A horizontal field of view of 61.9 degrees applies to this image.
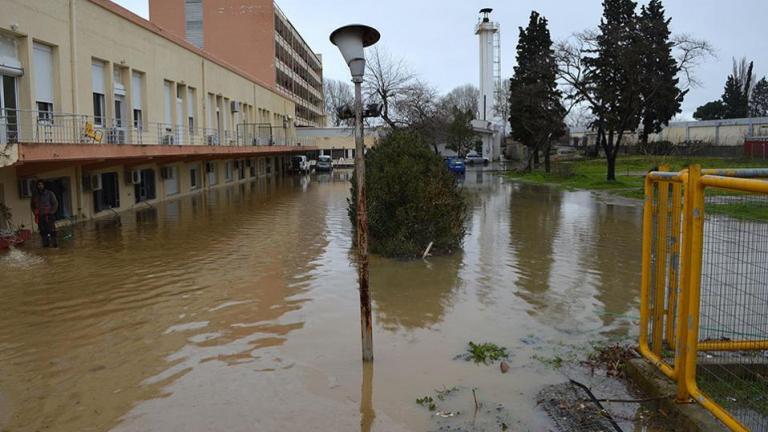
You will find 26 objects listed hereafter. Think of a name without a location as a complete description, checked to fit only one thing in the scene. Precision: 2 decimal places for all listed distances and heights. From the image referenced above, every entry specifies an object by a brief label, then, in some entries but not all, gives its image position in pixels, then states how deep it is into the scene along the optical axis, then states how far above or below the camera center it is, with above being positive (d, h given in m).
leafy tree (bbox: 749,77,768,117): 78.12 +6.06
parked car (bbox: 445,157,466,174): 47.97 -0.95
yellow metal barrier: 5.00 -1.46
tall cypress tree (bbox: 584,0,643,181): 34.72 +4.12
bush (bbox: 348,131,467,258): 13.48 -1.13
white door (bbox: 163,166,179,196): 28.70 -1.18
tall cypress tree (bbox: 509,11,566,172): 44.04 +4.10
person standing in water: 14.36 -1.21
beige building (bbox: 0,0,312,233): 16.30 +1.71
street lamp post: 6.29 +0.40
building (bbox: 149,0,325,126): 57.47 +11.63
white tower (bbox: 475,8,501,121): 76.69 +11.83
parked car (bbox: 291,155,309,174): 60.47 -0.93
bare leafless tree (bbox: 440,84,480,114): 100.69 +9.88
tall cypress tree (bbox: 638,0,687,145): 34.94 +4.83
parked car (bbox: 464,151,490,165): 71.88 -0.77
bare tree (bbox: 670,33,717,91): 32.72 +5.23
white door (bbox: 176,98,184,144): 28.52 +1.71
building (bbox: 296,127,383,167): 71.81 +1.53
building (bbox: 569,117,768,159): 49.91 +1.47
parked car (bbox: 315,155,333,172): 61.22 -0.87
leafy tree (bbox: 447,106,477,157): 69.56 +2.27
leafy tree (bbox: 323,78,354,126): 112.84 +11.28
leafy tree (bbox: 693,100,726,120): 77.73 +4.88
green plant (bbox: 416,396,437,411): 5.90 -2.33
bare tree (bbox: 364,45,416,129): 35.66 +3.74
